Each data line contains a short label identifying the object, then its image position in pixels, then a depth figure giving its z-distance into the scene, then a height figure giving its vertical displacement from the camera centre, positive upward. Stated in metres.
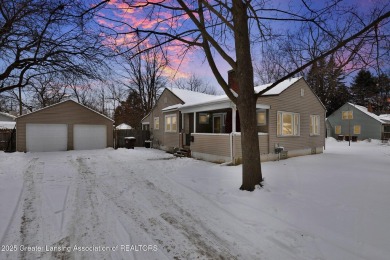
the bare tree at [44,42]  6.41 +2.99
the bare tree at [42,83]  9.08 +2.26
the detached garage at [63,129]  16.80 +0.25
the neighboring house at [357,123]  30.20 +0.73
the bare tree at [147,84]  32.50 +6.97
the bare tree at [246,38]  5.96 +2.53
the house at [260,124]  11.90 +0.41
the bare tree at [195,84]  41.84 +8.89
